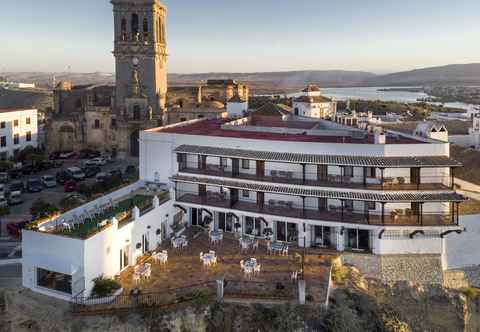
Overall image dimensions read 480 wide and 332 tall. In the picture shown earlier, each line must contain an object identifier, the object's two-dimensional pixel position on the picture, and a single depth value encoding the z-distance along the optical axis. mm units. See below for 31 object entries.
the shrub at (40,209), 32091
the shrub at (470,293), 27734
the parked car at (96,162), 54691
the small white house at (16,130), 57094
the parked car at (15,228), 31675
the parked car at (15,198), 38875
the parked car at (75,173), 47500
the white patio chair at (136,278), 23922
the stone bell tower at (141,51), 57312
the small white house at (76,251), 22344
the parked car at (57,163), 55141
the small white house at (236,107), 48969
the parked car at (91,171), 49331
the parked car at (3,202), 36497
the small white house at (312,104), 56219
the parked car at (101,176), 46359
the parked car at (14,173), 49156
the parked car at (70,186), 42938
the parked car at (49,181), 44750
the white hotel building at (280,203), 23531
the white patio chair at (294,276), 23606
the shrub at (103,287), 22516
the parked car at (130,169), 50125
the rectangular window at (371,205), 27344
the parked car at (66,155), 60344
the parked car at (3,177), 46553
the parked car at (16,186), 42303
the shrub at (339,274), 24578
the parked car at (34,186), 42875
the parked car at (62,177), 46672
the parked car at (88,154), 61188
